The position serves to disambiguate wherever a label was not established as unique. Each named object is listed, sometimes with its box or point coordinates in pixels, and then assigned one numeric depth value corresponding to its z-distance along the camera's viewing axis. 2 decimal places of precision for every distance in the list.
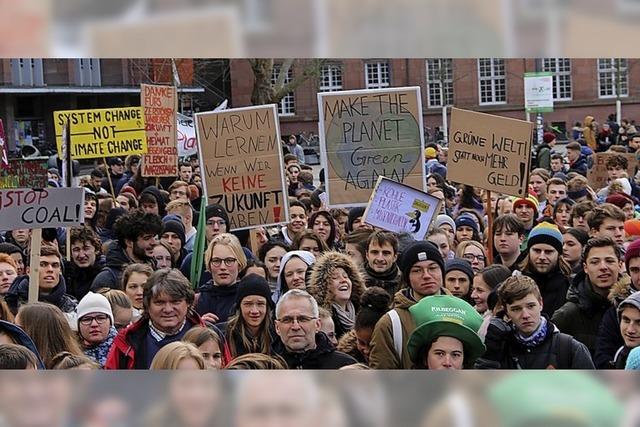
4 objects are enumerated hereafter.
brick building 76.73
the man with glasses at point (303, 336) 6.08
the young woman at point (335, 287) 8.54
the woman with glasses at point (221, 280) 9.12
